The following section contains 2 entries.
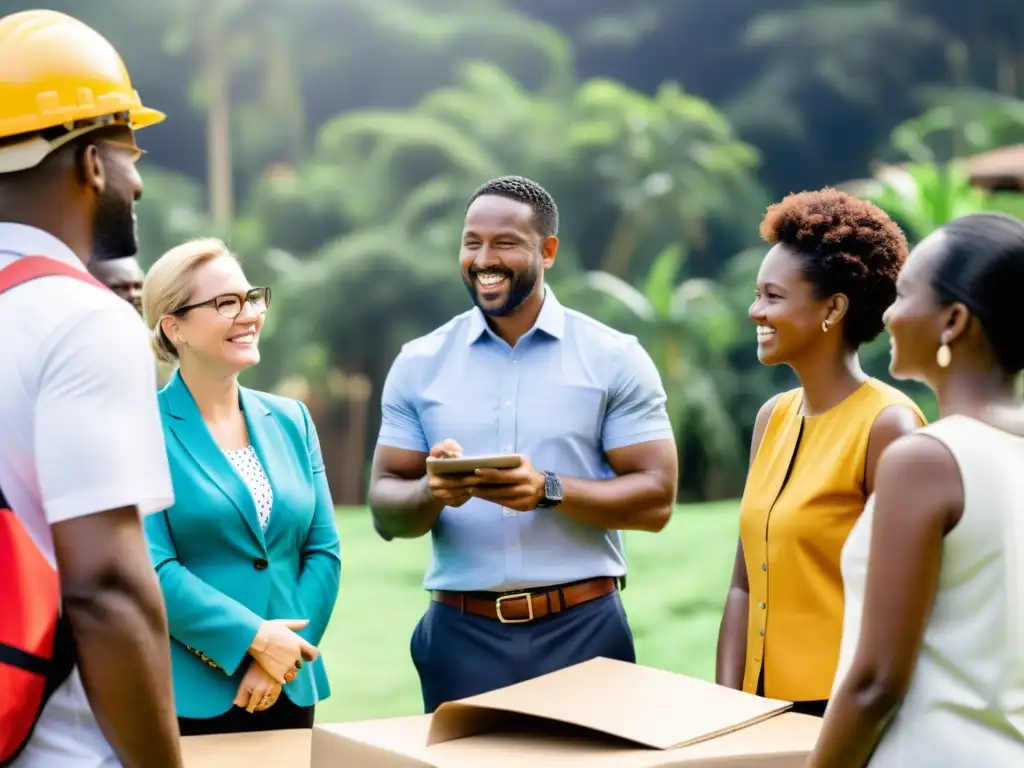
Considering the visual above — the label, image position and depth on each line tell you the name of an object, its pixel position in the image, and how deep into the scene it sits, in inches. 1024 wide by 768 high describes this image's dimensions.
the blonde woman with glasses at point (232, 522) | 108.7
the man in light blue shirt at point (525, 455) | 118.0
